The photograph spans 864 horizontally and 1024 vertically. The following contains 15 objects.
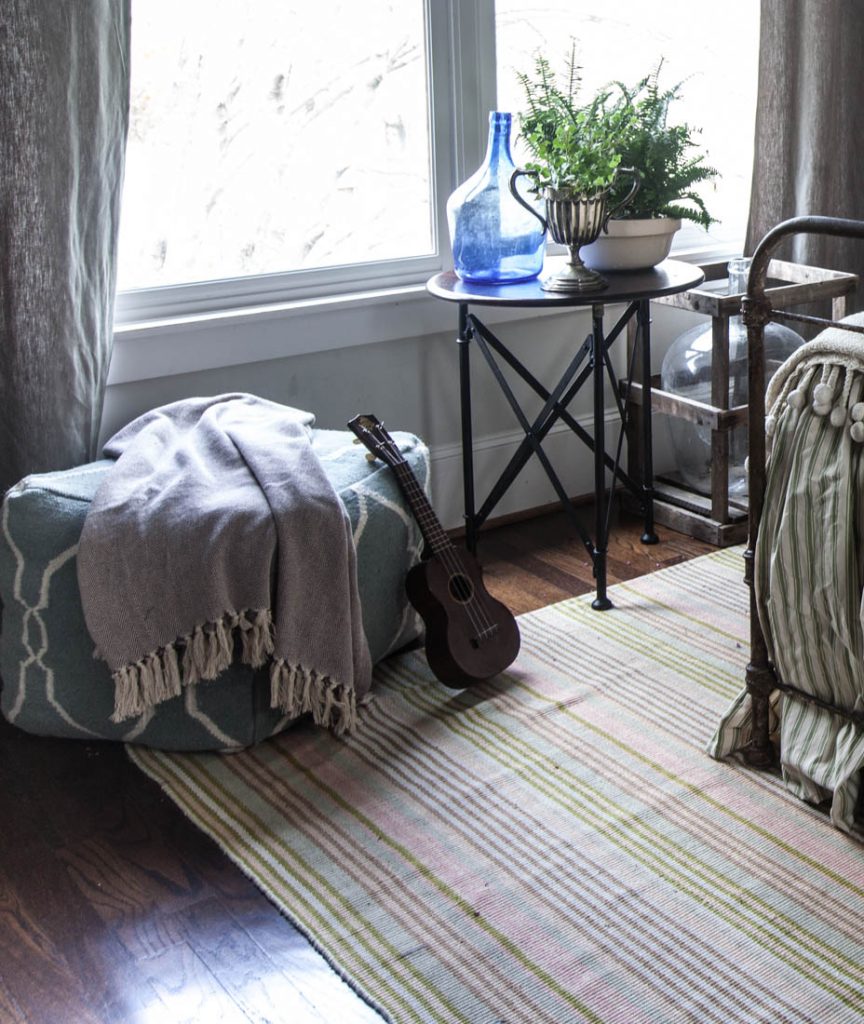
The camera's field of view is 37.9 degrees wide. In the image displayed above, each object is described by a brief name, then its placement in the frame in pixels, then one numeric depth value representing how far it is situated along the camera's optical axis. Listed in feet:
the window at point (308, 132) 8.34
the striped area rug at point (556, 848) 5.20
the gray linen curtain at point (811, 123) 10.09
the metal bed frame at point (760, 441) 5.77
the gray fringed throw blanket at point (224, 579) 6.65
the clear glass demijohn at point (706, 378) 9.57
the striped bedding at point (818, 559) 5.79
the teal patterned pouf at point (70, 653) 6.83
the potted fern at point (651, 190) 8.57
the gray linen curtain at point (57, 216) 7.15
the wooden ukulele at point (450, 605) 7.47
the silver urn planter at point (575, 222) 7.88
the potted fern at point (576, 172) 7.81
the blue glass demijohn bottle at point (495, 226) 8.23
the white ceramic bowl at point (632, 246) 8.53
